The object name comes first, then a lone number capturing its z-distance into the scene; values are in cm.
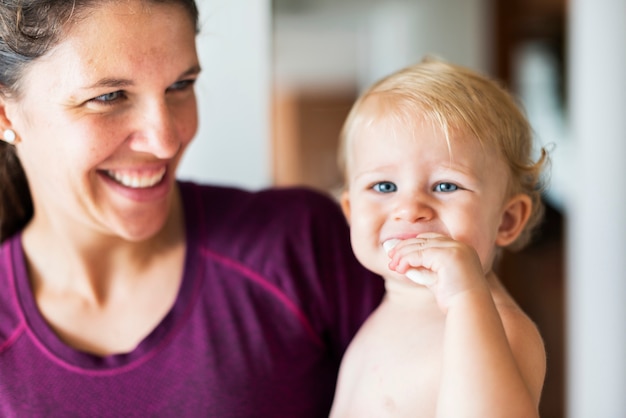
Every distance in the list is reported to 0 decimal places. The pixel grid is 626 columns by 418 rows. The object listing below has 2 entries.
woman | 110
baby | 90
